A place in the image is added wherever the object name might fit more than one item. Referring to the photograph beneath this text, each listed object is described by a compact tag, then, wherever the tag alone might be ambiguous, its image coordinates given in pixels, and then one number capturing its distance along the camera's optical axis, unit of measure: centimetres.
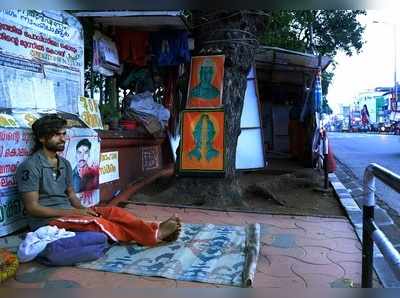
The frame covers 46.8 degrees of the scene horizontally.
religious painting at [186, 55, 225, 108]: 619
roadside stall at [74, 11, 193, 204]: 646
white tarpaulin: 820
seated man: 358
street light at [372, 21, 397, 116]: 3119
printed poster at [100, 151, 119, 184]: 585
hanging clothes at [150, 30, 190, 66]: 790
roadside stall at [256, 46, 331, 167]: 976
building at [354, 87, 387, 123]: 5097
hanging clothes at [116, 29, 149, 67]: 769
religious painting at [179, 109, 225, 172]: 615
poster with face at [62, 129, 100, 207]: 477
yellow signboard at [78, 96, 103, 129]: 562
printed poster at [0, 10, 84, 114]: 432
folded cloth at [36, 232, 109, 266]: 328
